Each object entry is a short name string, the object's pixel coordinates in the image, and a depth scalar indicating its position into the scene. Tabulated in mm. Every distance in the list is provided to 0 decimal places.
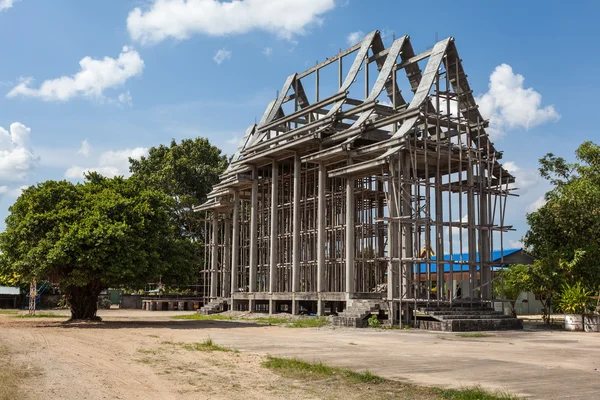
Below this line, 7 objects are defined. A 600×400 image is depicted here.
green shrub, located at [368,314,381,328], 31797
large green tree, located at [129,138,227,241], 69875
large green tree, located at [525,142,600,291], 33750
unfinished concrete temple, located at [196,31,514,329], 33031
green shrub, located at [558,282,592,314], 31266
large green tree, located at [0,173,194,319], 29766
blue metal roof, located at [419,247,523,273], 52188
